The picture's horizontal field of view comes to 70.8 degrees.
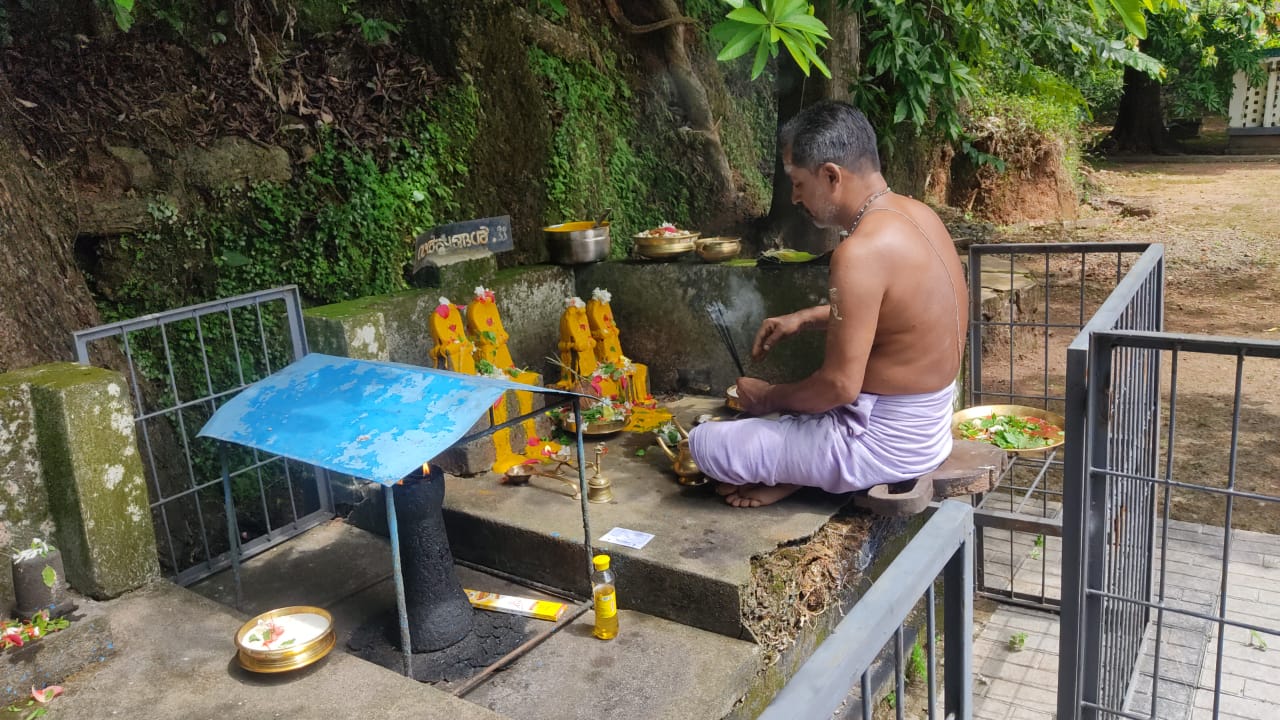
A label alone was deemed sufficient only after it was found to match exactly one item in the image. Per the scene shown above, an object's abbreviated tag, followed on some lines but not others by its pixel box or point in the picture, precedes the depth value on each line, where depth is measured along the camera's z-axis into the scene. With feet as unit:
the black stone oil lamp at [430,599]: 12.64
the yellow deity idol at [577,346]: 19.56
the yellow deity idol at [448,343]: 16.81
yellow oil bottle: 12.51
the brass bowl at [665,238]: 21.22
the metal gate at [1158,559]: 9.04
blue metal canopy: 10.35
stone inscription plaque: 19.53
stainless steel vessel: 21.31
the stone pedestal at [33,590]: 10.52
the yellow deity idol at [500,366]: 17.37
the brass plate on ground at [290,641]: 9.38
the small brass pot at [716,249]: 20.53
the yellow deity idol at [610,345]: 19.98
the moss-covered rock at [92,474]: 10.78
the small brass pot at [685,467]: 15.47
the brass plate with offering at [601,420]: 18.62
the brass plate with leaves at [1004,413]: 16.33
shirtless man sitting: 12.36
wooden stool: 13.34
